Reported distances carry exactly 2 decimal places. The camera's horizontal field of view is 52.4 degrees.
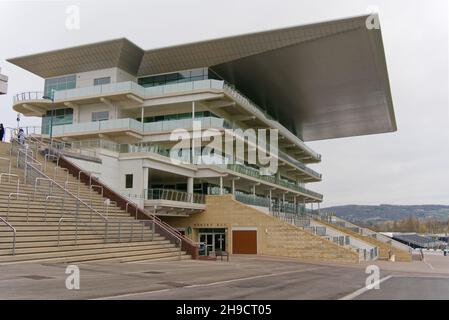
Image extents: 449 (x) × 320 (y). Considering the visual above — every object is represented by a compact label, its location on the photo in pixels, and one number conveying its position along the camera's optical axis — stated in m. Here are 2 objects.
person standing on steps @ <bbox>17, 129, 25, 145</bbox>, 27.77
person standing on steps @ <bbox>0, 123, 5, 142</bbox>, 30.37
